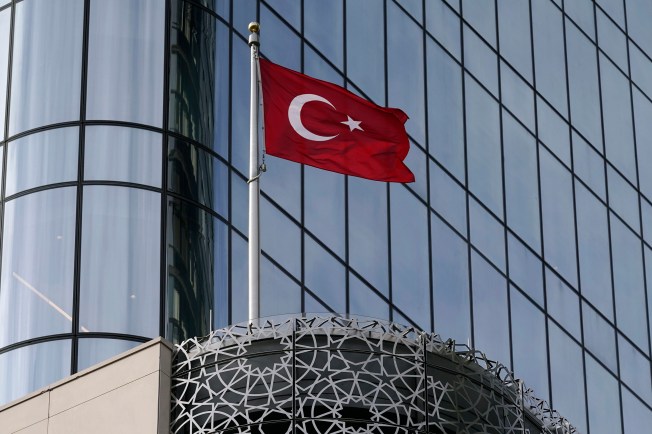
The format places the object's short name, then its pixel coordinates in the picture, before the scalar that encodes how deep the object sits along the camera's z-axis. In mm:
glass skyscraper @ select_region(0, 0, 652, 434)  38875
